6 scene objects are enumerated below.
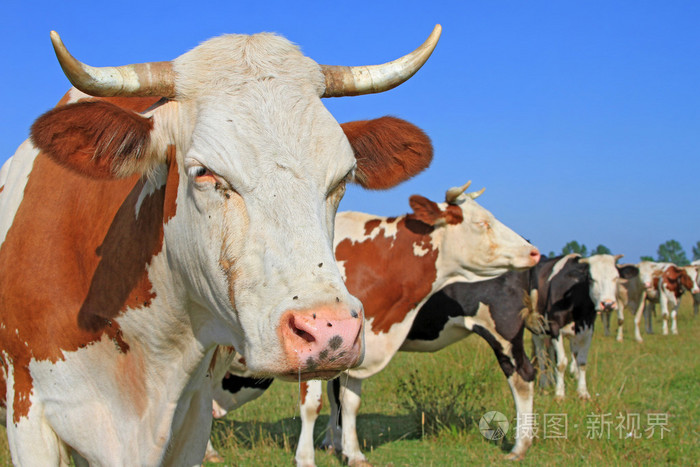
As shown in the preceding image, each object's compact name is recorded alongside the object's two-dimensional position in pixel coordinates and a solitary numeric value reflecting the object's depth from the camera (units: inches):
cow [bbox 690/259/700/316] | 1008.2
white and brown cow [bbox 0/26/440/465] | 82.6
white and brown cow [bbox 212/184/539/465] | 281.1
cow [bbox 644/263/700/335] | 852.5
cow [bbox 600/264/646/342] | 745.5
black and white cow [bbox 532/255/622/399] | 428.1
